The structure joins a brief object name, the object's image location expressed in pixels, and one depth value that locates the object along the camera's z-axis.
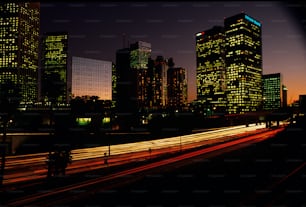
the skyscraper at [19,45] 122.00
